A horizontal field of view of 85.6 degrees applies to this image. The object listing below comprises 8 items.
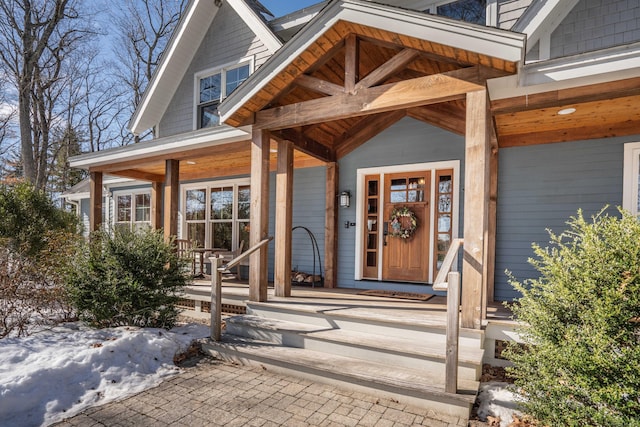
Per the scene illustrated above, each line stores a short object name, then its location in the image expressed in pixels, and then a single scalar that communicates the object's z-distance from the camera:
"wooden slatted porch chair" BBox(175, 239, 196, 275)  7.31
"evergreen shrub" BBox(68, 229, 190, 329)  4.26
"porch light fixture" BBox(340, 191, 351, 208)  6.18
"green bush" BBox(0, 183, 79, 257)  7.17
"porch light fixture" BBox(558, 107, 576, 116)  4.00
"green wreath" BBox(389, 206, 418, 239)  5.76
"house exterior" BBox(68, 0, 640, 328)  3.30
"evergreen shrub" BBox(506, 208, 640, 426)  1.96
